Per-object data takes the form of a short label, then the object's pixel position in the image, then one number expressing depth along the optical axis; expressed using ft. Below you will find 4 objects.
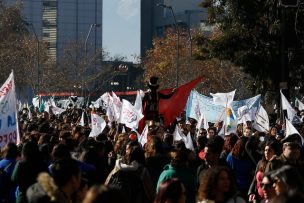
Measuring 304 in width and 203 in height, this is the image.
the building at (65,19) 432.66
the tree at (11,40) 216.13
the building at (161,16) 383.86
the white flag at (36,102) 143.74
